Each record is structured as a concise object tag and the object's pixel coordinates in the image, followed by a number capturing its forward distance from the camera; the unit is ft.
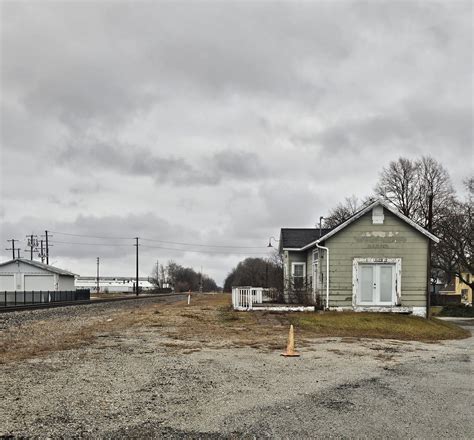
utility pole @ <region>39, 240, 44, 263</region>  276.82
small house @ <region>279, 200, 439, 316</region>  74.49
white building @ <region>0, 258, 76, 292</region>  176.55
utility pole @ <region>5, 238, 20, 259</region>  294.46
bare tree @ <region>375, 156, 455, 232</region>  150.71
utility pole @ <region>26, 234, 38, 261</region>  279.69
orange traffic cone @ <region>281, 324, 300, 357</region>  39.41
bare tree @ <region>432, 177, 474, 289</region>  123.24
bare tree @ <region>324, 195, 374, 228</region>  209.15
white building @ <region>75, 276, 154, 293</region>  446.60
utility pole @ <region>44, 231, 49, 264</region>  267.51
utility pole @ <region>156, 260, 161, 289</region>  510.58
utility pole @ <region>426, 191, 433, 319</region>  74.49
